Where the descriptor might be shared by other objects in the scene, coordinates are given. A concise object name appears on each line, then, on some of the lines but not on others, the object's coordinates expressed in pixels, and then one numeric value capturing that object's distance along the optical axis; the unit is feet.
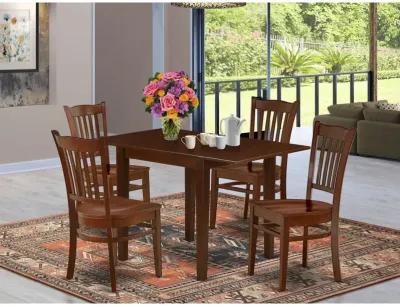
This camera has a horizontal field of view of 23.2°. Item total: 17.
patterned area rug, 18.07
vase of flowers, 20.42
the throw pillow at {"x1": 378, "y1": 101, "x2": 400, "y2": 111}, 34.37
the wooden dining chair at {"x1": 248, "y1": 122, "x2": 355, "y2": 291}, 18.33
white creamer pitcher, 20.59
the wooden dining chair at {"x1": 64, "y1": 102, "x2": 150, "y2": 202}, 22.41
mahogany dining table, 18.97
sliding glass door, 37.96
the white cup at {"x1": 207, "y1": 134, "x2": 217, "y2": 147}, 20.28
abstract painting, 30.27
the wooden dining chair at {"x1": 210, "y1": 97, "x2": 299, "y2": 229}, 21.94
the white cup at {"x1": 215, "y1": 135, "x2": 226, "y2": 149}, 20.11
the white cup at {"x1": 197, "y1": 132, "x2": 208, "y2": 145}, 20.47
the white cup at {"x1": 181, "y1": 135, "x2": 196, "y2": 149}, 19.93
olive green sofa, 32.58
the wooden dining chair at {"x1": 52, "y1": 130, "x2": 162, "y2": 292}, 18.01
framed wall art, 29.94
